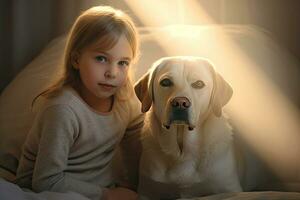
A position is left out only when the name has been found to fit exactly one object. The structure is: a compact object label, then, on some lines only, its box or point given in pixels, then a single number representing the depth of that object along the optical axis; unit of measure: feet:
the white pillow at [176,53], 6.08
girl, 5.30
